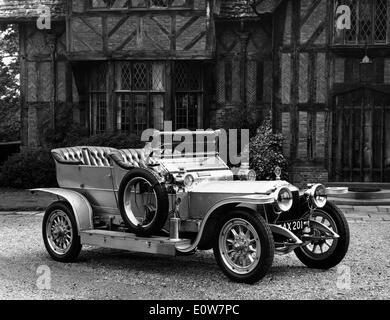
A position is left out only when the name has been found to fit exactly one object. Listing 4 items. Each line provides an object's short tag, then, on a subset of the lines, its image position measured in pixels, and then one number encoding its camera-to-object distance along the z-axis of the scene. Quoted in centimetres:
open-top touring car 741
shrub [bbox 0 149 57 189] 1822
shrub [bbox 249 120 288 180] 1673
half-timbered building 1700
